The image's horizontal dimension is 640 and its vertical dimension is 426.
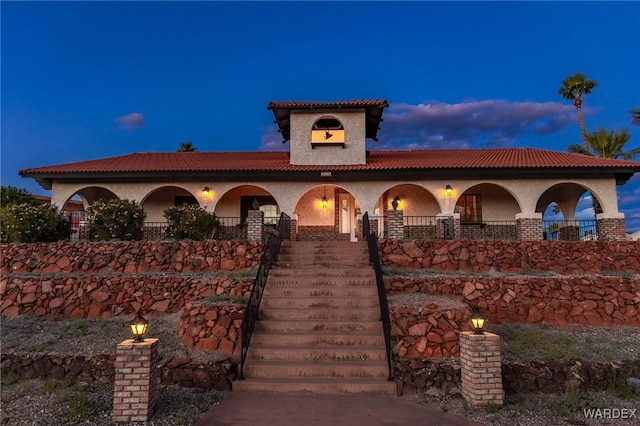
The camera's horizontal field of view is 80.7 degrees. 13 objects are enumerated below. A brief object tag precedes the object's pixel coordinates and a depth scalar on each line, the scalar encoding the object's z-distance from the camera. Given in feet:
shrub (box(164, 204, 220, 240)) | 43.86
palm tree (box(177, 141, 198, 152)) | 99.60
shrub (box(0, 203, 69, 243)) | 41.75
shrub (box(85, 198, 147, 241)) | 43.51
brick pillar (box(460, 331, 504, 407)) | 18.74
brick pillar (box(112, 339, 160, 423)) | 16.97
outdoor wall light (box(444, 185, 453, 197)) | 49.19
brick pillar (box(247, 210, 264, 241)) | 45.27
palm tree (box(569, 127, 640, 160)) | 66.69
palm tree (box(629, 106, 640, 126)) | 61.72
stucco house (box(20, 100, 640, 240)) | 48.70
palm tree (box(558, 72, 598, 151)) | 77.20
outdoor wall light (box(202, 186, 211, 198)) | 50.37
